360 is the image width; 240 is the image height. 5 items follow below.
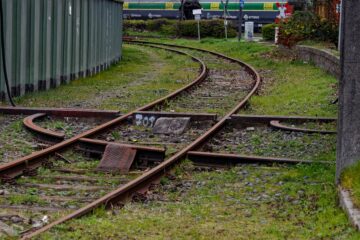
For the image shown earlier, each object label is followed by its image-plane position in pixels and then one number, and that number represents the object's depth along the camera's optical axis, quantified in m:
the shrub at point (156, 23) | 49.03
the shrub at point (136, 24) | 50.74
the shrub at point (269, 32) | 39.41
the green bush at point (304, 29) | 25.81
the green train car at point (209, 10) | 48.62
